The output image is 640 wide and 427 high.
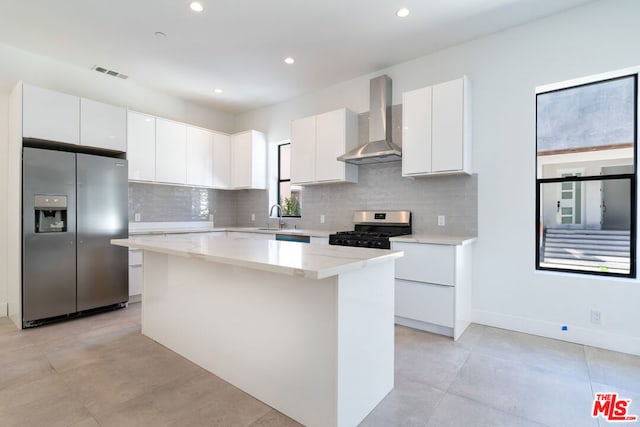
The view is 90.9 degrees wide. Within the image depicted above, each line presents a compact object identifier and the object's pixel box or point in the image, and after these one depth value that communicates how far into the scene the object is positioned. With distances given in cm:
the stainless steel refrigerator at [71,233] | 307
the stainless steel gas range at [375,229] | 326
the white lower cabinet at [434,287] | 282
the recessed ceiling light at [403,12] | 274
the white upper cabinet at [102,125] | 346
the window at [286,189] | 498
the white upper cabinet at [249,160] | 509
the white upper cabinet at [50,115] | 308
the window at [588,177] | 268
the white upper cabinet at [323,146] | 396
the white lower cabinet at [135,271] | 381
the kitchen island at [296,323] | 156
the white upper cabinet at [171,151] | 434
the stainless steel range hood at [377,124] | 364
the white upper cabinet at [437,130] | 306
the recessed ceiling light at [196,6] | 266
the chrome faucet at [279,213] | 505
